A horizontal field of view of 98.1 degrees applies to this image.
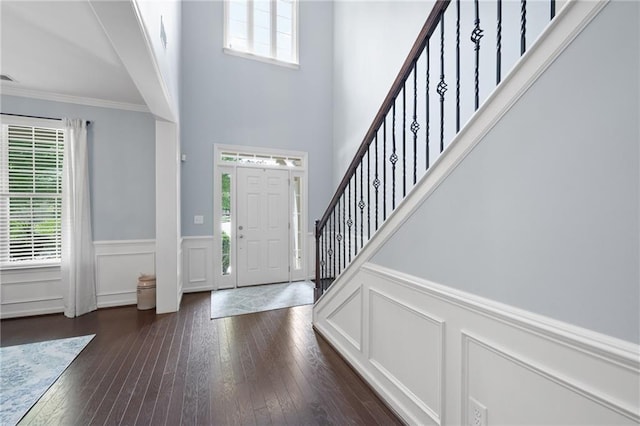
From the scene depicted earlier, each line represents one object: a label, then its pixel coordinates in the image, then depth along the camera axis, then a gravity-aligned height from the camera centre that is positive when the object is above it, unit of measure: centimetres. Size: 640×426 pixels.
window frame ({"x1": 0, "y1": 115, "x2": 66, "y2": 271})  313 +42
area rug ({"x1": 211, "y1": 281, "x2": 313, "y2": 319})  352 -124
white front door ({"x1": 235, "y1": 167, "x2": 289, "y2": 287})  453 -26
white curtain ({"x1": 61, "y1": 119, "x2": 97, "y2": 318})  325 -12
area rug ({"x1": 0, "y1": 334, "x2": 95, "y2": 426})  178 -125
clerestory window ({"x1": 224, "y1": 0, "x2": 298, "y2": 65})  466 +317
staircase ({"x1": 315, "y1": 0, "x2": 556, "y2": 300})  152 +114
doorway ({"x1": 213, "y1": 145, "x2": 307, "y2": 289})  445 -9
